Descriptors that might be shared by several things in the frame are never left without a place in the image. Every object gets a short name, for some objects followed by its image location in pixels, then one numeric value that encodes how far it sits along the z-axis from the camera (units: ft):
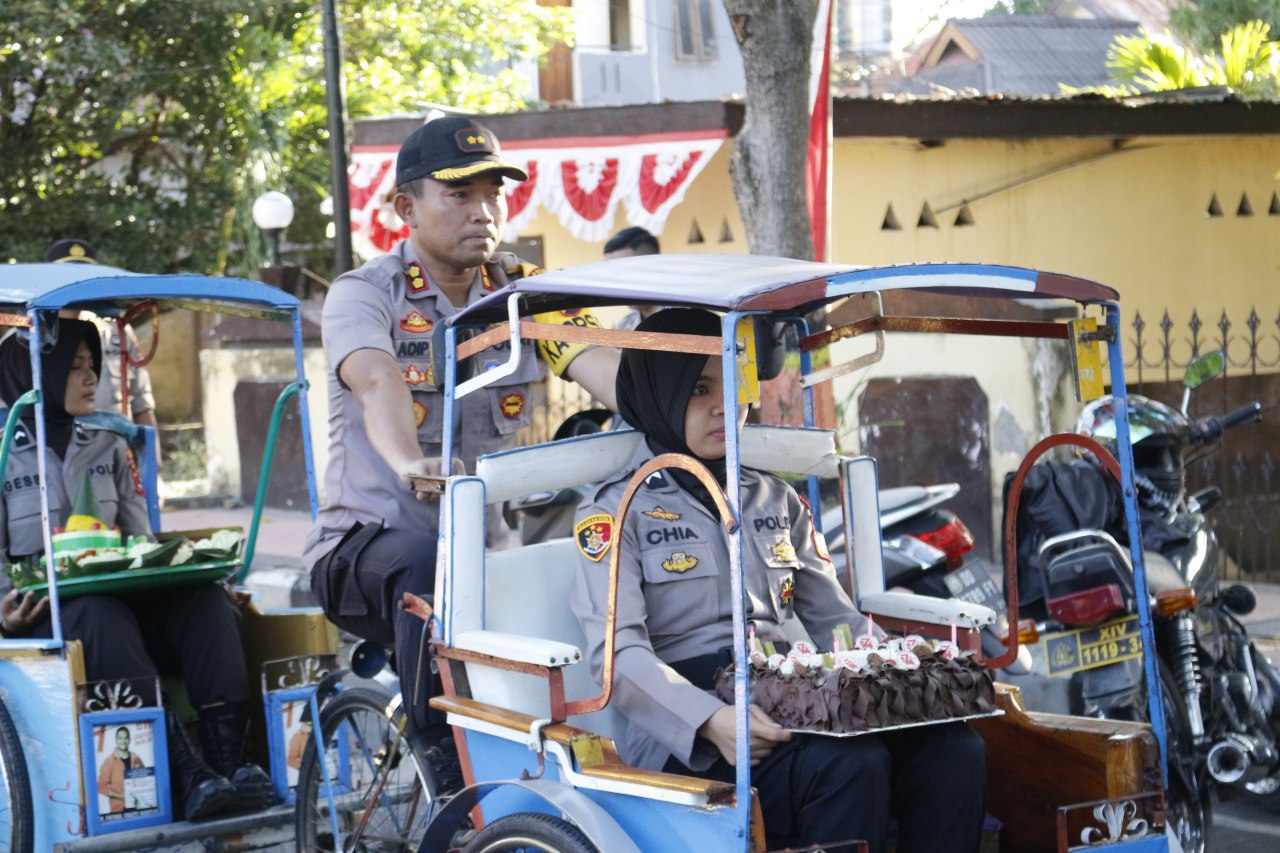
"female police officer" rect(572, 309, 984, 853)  9.45
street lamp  53.88
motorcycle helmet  16.02
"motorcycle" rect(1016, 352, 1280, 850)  14.46
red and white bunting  38.50
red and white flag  23.24
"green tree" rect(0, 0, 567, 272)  57.26
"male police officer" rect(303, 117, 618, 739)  12.05
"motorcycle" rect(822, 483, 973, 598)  17.13
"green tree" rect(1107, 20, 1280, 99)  42.16
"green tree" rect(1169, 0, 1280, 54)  64.03
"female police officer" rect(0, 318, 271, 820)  14.55
